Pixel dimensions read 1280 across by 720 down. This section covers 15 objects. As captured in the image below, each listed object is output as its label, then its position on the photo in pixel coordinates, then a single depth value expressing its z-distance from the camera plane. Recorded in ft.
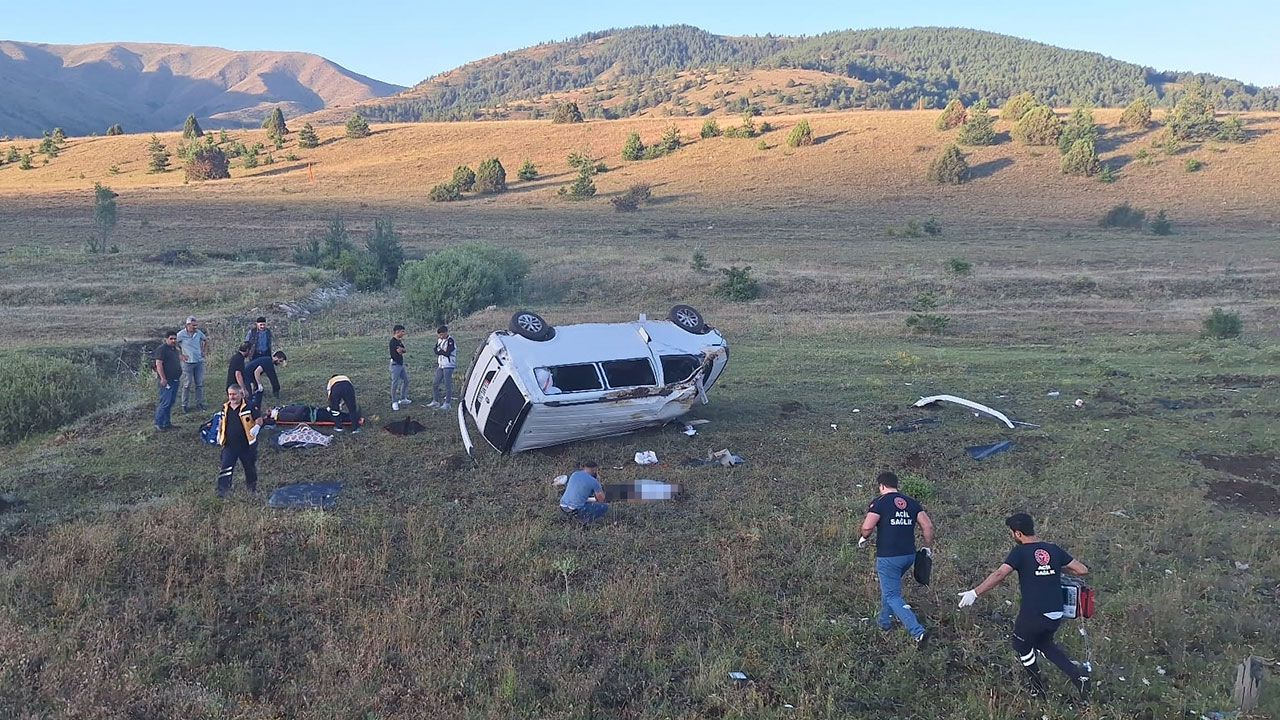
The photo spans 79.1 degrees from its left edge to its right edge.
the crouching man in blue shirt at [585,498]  29.73
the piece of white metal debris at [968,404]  41.58
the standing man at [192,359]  43.96
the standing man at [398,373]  44.49
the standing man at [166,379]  40.75
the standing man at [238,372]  41.65
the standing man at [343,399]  42.06
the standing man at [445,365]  44.37
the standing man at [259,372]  42.45
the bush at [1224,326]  64.80
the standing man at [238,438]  30.42
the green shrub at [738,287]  90.02
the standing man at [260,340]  45.03
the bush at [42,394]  43.06
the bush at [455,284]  85.25
